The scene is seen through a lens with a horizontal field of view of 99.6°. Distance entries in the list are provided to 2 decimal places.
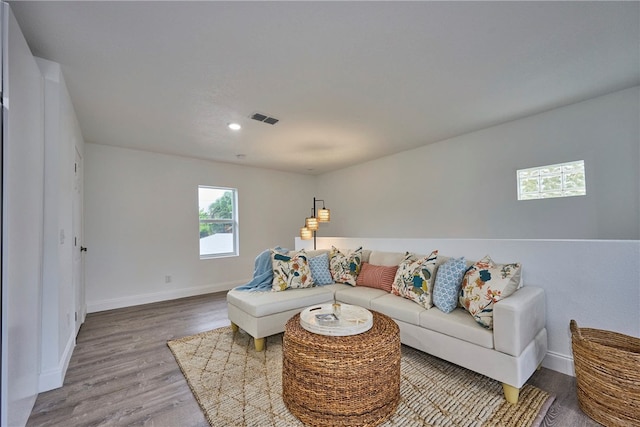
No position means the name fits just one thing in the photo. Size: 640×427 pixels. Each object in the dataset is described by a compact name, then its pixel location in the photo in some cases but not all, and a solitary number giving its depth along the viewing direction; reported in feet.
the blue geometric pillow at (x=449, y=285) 7.59
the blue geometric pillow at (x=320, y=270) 11.08
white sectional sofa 6.01
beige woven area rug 5.51
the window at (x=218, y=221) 16.60
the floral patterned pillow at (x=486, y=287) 6.64
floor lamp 13.44
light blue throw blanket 10.22
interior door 9.67
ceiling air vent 9.95
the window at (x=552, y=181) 9.49
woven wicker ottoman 5.26
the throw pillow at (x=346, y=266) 10.94
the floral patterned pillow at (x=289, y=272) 10.04
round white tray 5.86
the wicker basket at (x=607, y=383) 5.16
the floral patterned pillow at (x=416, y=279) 8.15
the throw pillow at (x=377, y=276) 9.89
